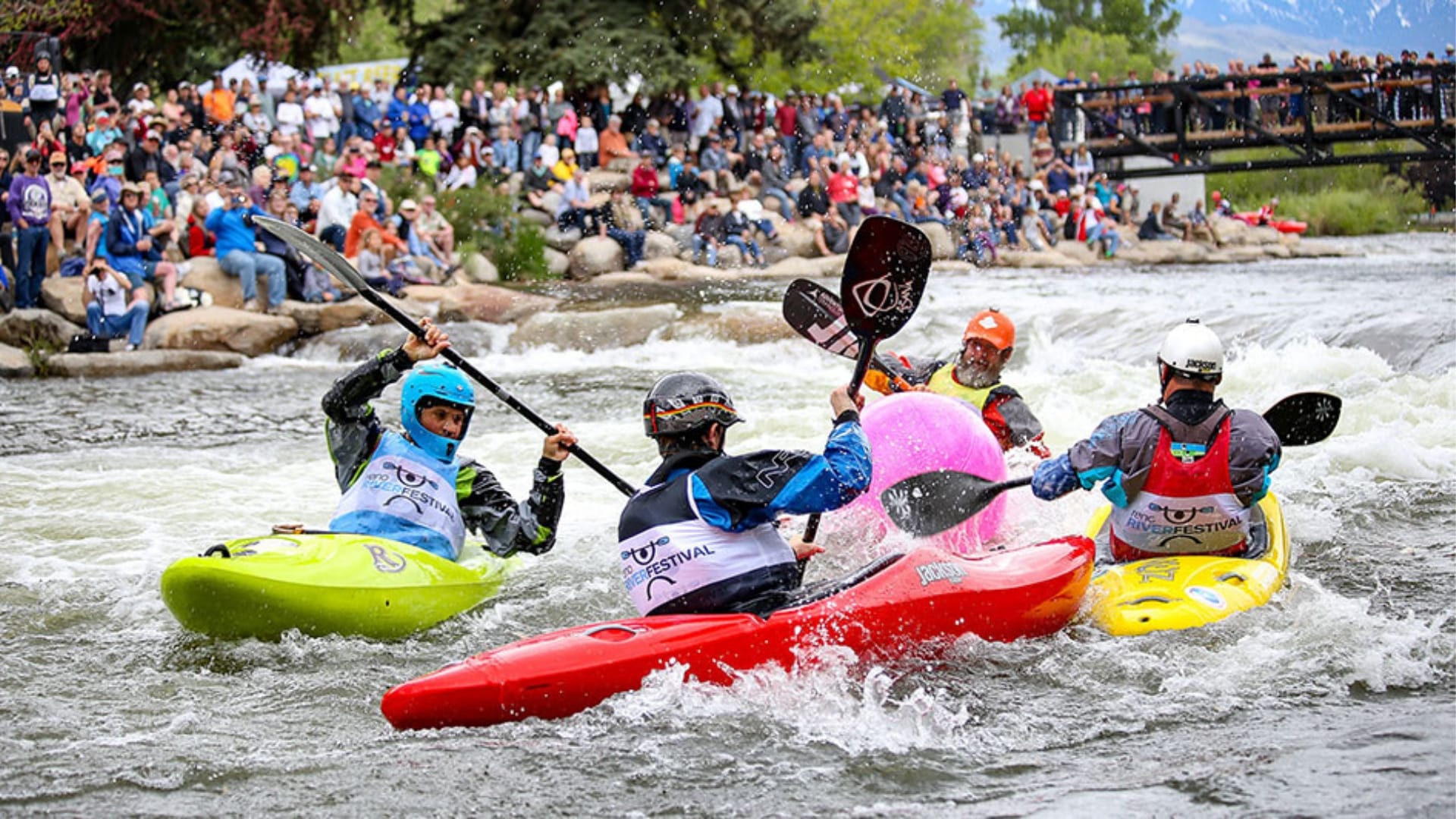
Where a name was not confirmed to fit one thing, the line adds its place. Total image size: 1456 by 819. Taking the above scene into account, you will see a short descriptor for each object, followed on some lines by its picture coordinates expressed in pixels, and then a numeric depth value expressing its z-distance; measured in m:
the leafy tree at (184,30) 21.62
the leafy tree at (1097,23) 68.25
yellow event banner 26.16
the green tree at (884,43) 33.25
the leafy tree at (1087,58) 62.59
